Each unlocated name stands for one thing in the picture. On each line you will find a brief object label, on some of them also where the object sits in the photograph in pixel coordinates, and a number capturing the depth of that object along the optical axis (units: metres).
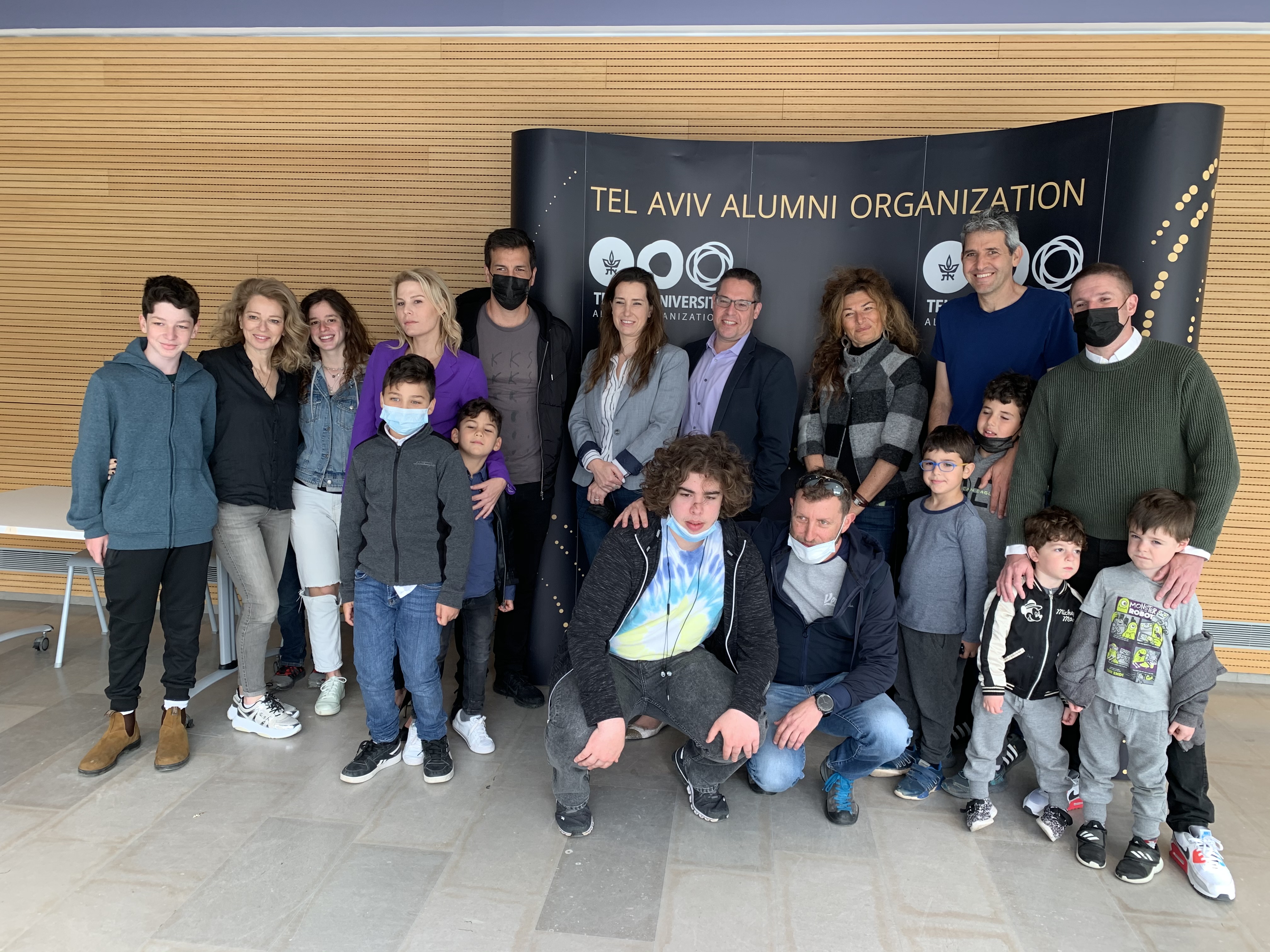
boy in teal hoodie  2.89
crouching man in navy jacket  2.71
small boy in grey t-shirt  2.52
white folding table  3.62
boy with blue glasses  2.89
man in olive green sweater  2.56
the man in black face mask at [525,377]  3.45
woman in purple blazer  3.15
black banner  3.55
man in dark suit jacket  3.28
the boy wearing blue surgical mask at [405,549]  2.88
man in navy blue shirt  3.01
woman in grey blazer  3.28
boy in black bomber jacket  2.70
